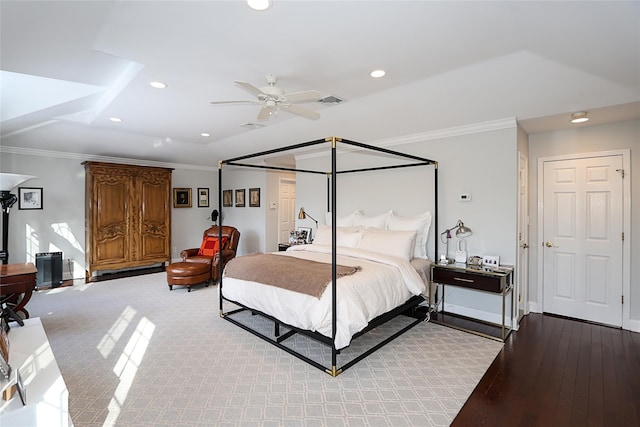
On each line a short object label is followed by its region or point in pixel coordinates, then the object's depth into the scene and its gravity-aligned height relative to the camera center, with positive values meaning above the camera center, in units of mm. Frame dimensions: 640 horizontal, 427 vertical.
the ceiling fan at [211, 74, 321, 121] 2529 +981
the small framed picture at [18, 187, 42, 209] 5523 +258
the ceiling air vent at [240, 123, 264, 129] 4511 +1312
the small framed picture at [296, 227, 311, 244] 6034 -454
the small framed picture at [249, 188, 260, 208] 7570 +374
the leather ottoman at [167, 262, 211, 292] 5129 -1054
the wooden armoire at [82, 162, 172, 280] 5895 -86
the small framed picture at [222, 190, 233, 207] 8367 +392
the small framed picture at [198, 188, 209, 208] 8031 +383
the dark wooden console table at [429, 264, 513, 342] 3361 -821
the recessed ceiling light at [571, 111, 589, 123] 3342 +1085
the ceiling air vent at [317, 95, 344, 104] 2781 +1051
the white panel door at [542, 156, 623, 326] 3703 -326
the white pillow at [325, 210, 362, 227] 4975 -125
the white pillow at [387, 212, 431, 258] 4234 -230
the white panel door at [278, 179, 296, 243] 7777 +57
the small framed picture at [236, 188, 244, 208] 8016 +368
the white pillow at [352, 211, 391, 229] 4613 -121
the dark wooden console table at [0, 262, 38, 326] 3236 -789
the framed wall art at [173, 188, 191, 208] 7555 +361
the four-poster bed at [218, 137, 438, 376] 2703 -754
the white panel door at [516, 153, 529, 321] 3826 -344
